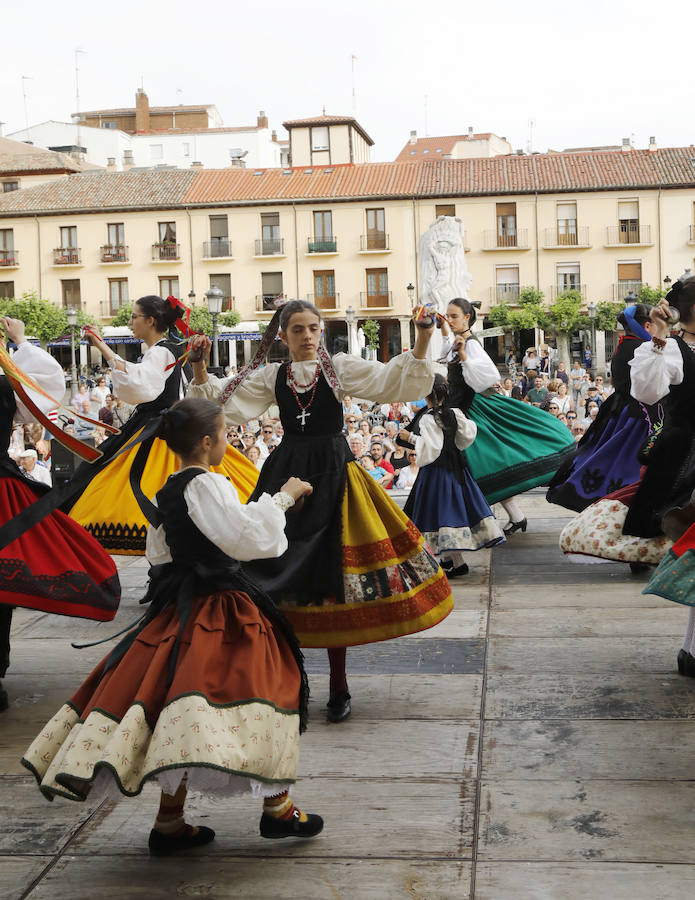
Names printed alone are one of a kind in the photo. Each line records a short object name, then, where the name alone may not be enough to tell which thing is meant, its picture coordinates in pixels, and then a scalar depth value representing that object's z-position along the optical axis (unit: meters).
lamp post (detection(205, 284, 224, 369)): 15.58
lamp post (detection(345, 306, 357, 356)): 29.97
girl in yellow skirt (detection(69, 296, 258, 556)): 5.06
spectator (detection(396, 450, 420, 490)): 10.08
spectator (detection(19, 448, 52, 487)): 8.02
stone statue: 20.88
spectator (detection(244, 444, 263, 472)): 10.12
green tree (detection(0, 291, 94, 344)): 34.81
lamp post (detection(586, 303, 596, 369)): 28.83
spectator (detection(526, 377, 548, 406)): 14.24
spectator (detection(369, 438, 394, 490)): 10.47
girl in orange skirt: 2.46
